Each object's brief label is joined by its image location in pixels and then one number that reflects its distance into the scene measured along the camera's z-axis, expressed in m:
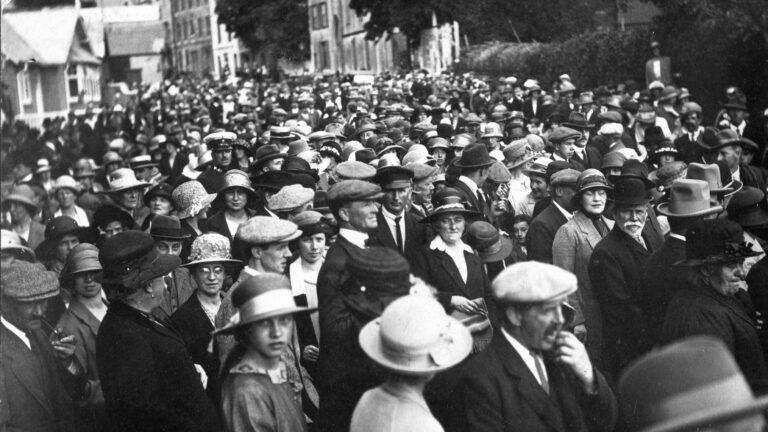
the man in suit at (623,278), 6.17
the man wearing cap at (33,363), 4.77
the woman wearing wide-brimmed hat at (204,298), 5.86
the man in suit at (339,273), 4.86
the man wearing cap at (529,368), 4.01
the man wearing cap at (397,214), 7.27
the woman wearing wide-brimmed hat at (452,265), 6.01
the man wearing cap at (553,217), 7.50
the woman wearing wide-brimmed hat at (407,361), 3.62
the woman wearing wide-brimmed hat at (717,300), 4.88
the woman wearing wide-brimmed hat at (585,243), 6.68
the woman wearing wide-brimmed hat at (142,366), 4.46
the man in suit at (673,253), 5.76
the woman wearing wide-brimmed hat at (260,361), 4.24
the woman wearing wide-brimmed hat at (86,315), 5.60
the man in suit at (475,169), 9.09
